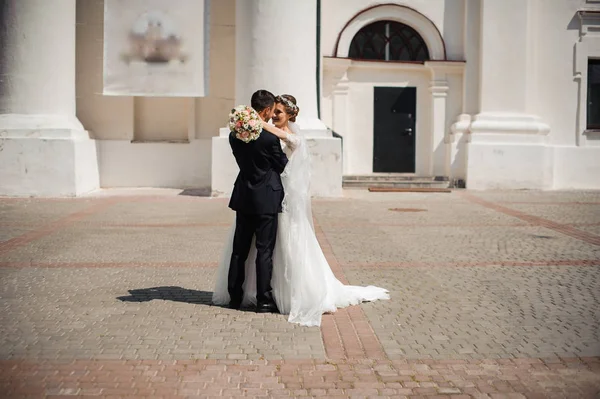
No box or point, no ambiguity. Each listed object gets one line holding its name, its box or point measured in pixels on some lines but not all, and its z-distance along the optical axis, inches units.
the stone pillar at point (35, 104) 552.1
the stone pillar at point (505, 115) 665.6
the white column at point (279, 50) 560.4
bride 215.8
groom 216.1
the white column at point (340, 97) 689.0
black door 713.0
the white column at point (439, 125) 703.7
